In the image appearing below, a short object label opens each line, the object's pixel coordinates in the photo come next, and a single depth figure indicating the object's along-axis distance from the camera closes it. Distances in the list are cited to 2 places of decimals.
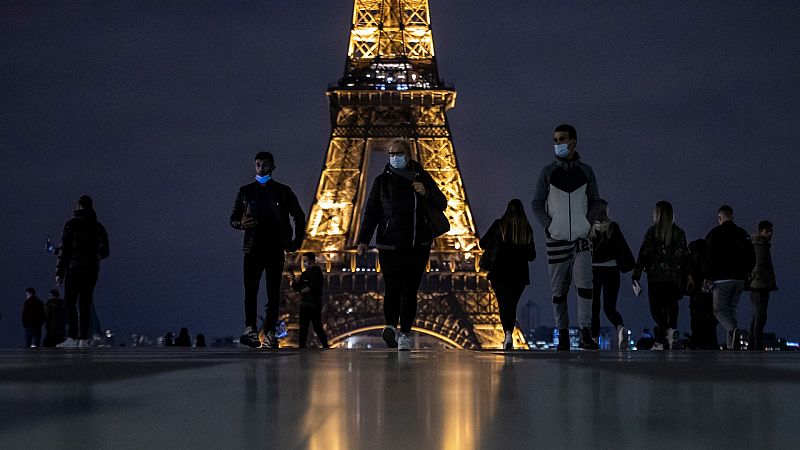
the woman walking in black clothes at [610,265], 12.60
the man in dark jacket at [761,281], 14.55
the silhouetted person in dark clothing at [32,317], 20.45
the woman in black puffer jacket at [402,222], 10.00
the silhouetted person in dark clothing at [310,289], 15.48
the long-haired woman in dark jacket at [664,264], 12.48
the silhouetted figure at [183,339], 24.17
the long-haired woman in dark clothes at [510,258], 11.33
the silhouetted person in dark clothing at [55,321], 19.05
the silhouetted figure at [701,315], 15.45
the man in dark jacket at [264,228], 11.00
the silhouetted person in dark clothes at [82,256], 13.52
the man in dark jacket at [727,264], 12.93
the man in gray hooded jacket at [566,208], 10.11
